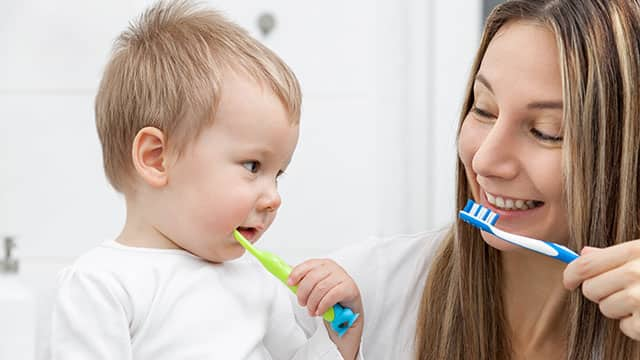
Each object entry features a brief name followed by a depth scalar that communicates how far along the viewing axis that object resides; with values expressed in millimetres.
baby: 1381
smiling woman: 1405
